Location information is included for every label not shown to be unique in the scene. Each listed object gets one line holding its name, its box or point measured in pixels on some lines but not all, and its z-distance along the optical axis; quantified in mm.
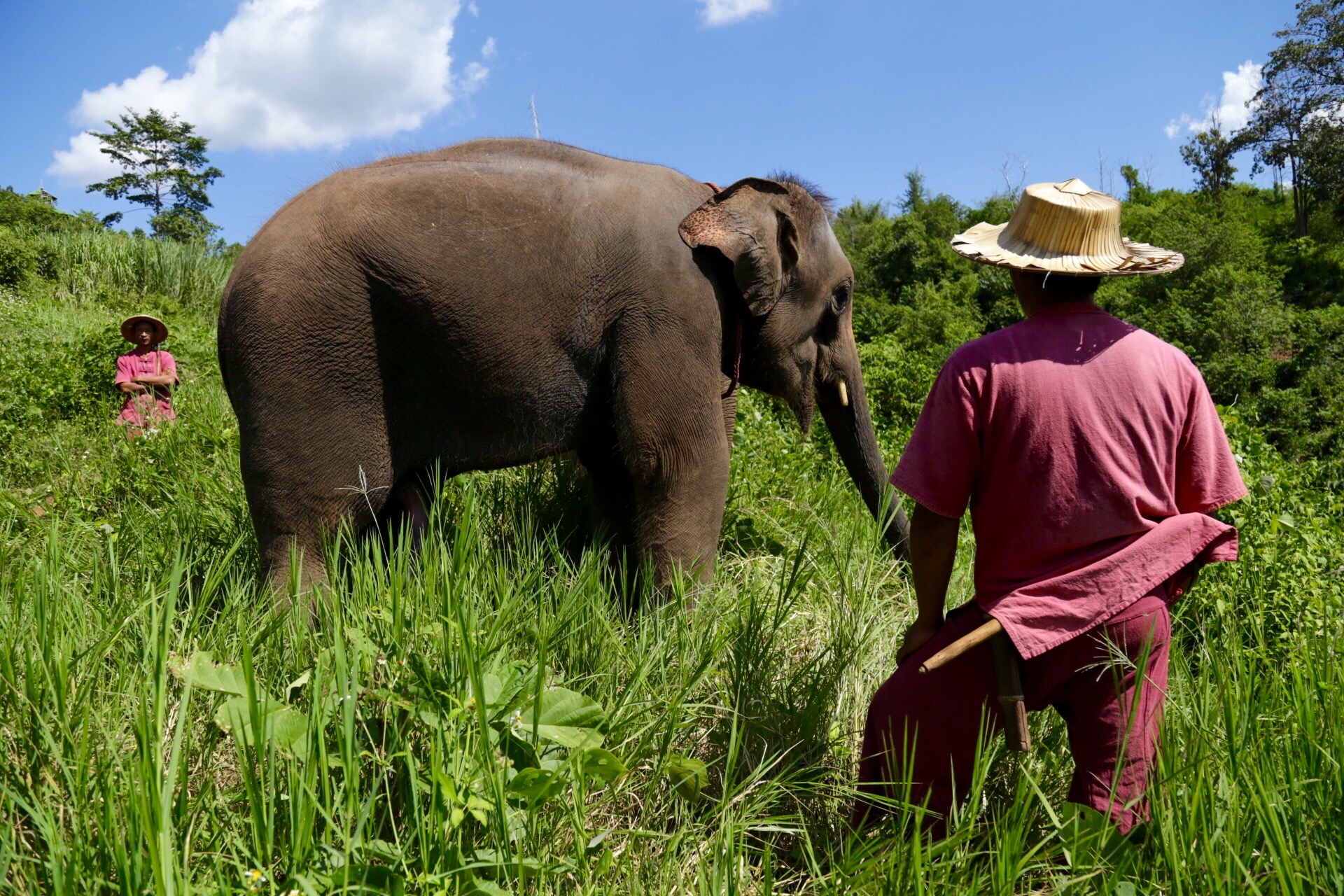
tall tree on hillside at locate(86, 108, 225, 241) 51094
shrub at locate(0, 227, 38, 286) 17250
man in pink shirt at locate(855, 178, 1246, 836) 2348
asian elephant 3414
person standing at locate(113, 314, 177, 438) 7633
